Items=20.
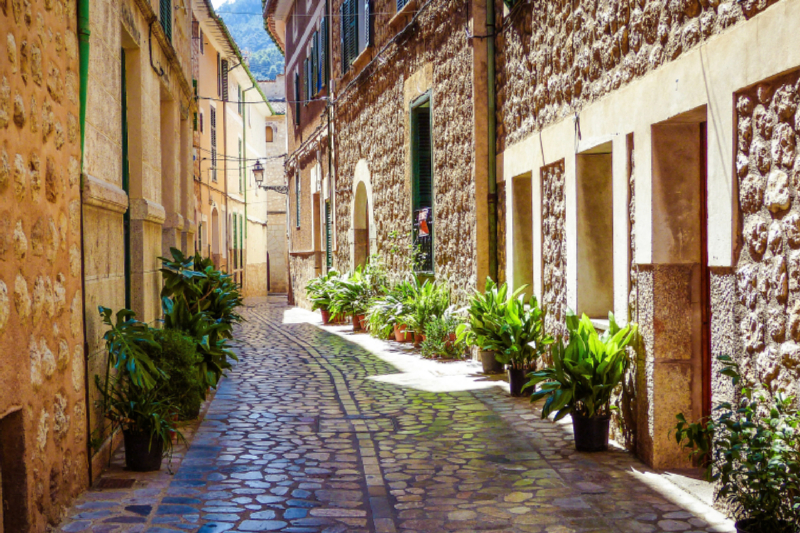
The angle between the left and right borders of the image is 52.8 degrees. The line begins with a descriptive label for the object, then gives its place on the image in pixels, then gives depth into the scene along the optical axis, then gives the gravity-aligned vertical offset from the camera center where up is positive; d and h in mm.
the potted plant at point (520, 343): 7566 -747
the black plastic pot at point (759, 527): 3400 -1143
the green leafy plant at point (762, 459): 3420 -872
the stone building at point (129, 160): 5227 +927
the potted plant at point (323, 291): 15898 -481
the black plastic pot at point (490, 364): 8938 -1103
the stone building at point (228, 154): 21672 +3740
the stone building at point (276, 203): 34469 +2794
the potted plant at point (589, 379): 5410 -787
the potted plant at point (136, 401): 4883 -818
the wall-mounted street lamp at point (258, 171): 25625 +3107
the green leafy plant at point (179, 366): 5930 -714
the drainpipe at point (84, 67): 4754 +1221
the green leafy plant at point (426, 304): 10898 -531
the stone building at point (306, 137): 18562 +3369
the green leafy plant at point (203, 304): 6797 -350
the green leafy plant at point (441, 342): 10156 -973
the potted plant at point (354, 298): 14273 -559
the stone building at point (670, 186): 3785 +479
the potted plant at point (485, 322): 8125 -581
